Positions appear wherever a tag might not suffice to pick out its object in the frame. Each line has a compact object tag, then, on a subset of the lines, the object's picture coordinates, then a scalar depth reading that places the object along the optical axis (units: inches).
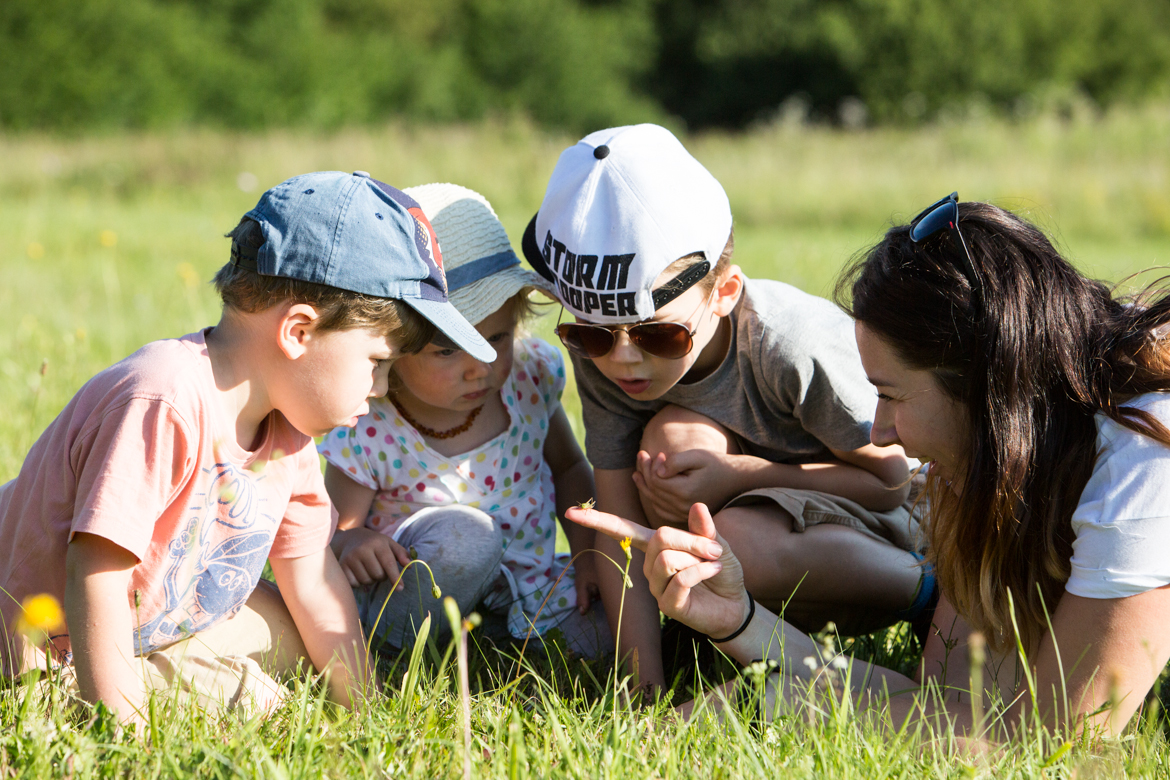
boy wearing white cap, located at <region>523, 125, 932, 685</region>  95.7
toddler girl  104.8
